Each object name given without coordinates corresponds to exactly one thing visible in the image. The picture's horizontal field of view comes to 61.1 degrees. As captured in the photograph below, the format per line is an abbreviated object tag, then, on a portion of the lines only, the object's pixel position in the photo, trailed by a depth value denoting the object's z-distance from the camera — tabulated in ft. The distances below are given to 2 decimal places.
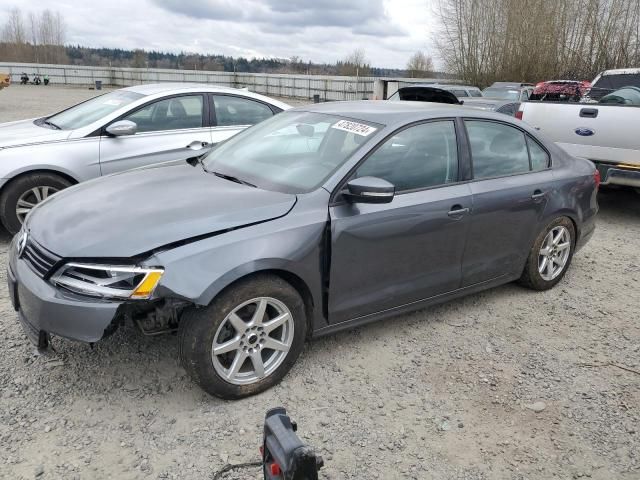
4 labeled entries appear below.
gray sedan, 8.71
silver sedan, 16.52
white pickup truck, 20.14
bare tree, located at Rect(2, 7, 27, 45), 232.86
